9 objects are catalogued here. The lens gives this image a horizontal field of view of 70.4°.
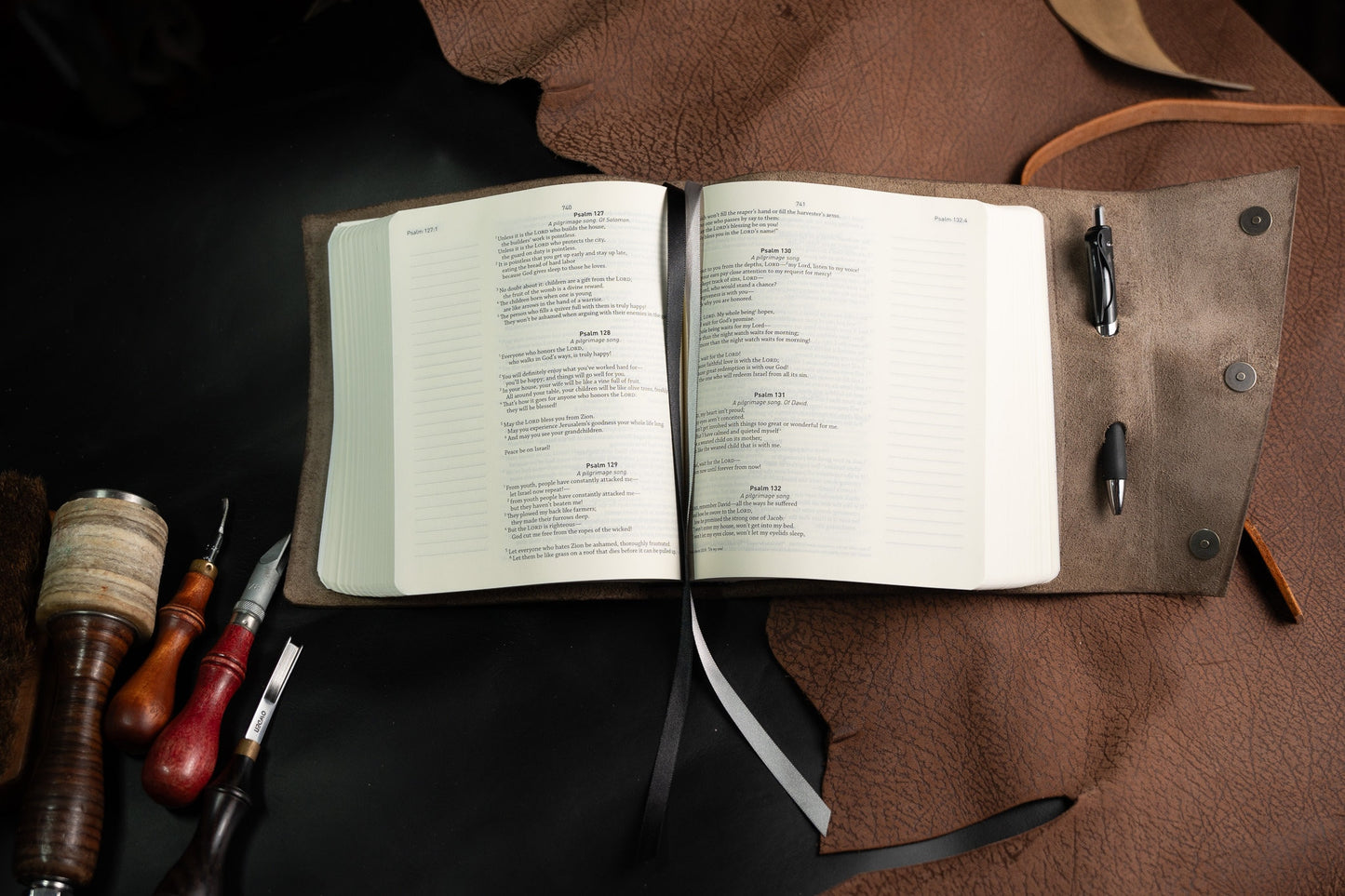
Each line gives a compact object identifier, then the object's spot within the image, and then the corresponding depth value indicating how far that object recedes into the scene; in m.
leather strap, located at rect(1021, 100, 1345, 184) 0.77
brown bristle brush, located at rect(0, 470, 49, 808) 0.59
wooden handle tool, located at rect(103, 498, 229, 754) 0.59
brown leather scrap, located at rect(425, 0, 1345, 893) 0.61
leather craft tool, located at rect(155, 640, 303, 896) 0.55
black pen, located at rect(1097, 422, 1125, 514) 0.65
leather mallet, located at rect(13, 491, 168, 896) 0.56
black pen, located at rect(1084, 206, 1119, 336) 0.66
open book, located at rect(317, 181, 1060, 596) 0.61
